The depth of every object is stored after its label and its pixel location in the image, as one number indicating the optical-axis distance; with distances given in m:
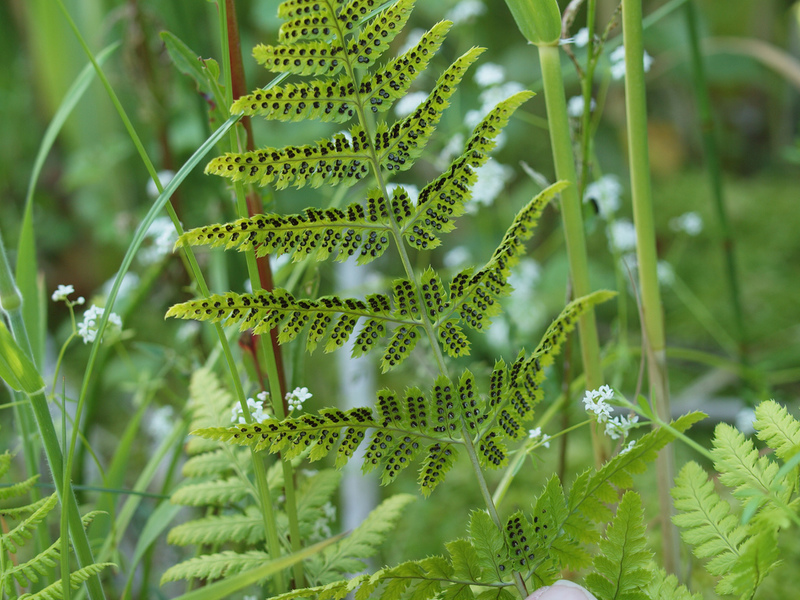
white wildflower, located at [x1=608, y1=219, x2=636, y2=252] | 0.92
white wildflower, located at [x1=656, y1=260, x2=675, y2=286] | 0.90
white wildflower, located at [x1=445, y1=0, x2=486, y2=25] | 0.87
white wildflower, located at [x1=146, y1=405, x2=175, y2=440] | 0.74
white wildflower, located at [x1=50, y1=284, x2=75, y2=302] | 0.54
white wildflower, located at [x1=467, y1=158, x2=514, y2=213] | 0.73
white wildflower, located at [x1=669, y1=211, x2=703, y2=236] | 0.89
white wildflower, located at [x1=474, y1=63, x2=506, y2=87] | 0.72
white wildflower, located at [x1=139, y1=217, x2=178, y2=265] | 0.61
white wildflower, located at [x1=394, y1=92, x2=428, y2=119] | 0.74
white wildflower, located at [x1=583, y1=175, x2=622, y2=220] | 0.82
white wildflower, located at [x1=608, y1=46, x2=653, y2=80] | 0.64
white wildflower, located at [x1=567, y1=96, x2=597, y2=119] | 0.69
